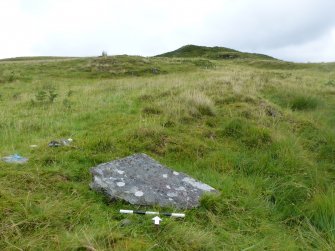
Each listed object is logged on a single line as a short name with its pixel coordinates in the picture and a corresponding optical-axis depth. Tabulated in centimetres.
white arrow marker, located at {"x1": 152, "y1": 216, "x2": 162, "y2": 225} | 418
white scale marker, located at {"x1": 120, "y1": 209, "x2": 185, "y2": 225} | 439
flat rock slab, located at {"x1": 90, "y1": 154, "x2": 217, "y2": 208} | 479
